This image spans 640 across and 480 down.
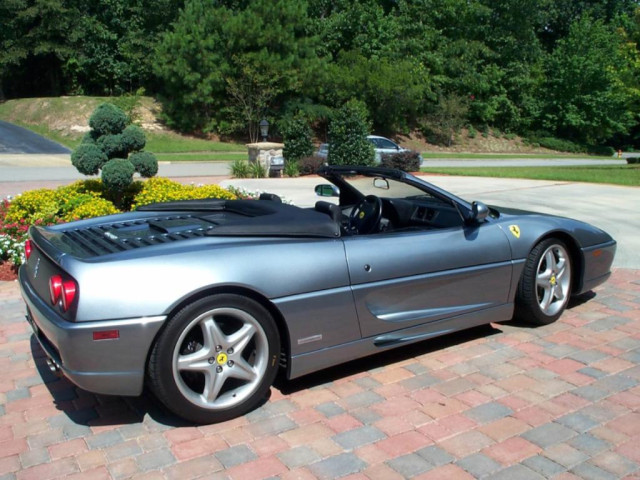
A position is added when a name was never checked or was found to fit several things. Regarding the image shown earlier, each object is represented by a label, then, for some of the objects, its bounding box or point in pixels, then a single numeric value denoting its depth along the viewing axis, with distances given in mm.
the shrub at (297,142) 21609
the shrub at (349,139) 20797
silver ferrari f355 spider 3027
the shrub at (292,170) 19391
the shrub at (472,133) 45672
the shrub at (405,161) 20703
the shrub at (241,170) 18734
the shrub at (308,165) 19812
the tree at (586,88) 46688
